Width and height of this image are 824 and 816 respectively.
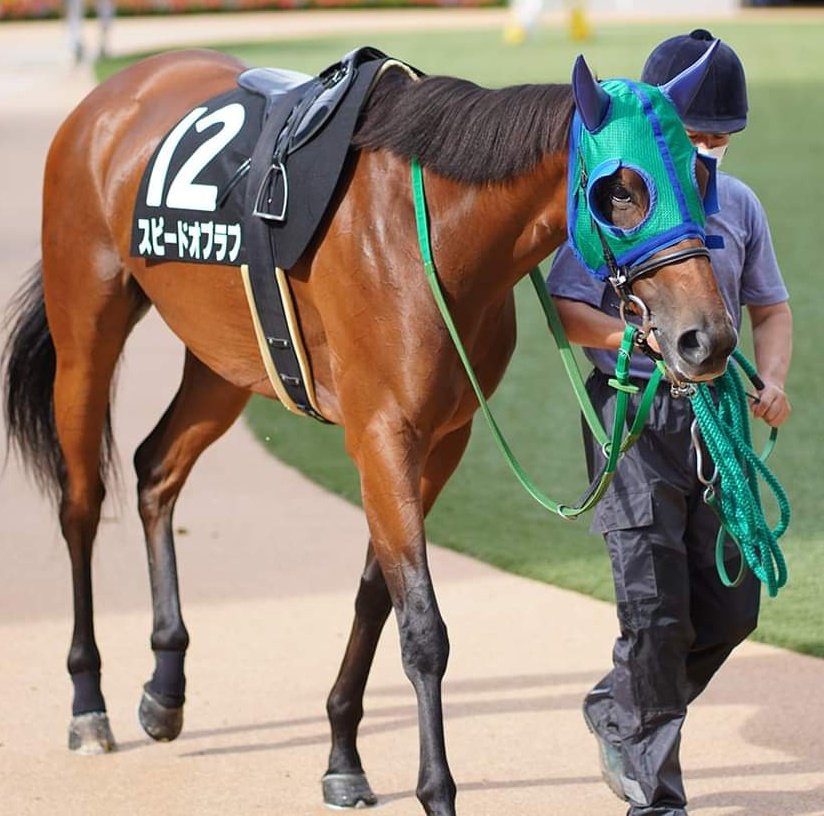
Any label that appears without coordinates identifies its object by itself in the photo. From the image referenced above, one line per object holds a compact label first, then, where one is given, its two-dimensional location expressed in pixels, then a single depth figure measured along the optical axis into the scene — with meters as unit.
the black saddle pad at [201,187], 7.77
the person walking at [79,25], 44.16
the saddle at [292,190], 7.20
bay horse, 6.56
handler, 7.07
